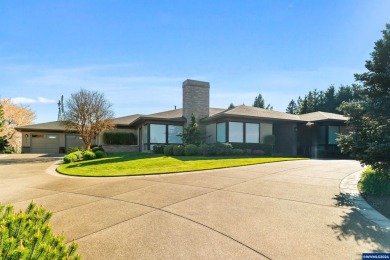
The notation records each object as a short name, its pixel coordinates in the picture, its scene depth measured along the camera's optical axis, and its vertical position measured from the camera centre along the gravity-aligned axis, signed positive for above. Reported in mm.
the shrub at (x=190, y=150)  19547 -1127
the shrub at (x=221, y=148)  19641 -957
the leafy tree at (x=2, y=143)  36753 -1058
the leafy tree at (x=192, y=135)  21844 +169
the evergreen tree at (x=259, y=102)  52875 +8202
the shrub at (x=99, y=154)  21005 -1614
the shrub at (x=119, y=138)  30328 -183
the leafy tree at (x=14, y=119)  40850 +3517
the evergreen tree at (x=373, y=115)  6978 +719
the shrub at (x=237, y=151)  20328 -1311
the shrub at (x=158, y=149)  21673 -1166
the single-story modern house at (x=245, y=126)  22203 +1090
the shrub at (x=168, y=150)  20016 -1202
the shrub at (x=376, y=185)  7438 -1586
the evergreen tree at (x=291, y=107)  63131 +8385
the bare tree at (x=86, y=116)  27266 +2542
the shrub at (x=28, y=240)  2000 -1025
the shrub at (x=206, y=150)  19562 -1123
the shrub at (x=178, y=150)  19531 -1136
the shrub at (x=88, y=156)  20188 -1705
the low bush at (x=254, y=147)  21531 -954
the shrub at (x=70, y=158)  19084 -1813
